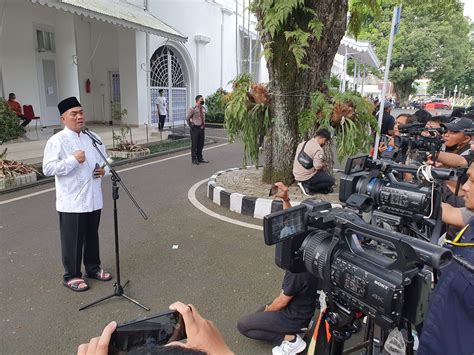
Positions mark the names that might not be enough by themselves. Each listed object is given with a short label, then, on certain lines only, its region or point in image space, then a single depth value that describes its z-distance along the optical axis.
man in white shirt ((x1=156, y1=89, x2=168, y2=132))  13.25
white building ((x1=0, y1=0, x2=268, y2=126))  10.15
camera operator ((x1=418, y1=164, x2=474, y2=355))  1.59
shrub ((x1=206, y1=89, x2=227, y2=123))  16.73
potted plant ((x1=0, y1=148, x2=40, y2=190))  6.32
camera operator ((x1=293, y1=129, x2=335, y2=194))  4.98
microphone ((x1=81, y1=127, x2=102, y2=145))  3.15
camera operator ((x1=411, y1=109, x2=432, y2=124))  6.36
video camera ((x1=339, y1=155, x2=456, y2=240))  1.96
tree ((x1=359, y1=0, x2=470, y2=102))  28.32
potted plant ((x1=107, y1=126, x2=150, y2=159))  9.25
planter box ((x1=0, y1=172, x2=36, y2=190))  6.25
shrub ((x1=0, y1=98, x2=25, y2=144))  7.04
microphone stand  3.00
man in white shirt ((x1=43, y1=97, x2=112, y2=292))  3.01
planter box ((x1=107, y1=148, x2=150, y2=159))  9.23
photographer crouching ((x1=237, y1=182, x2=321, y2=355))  2.33
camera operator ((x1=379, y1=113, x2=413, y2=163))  4.16
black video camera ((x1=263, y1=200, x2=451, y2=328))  1.16
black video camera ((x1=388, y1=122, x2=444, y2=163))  3.85
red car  36.17
